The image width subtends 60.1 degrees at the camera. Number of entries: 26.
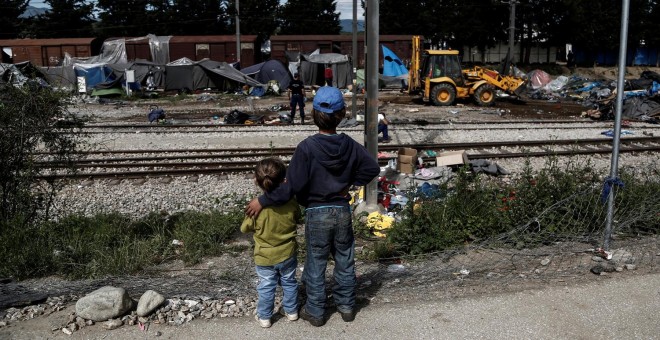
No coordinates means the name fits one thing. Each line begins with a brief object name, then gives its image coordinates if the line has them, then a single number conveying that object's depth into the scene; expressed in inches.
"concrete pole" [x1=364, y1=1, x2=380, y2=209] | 290.5
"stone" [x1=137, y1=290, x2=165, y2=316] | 175.0
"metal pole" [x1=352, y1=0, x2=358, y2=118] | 670.2
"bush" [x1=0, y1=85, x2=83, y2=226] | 245.4
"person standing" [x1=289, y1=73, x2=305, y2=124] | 729.6
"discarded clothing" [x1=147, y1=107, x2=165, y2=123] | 765.9
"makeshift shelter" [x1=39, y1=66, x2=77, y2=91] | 1325.0
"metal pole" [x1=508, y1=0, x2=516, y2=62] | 1352.1
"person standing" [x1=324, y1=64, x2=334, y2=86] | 1030.1
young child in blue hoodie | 166.6
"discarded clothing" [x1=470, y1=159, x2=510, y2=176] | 433.1
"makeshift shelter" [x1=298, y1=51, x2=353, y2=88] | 1375.5
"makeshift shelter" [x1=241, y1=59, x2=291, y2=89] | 1288.1
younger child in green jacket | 168.9
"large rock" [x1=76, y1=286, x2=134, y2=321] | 172.1
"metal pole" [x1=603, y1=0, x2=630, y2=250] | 207.5
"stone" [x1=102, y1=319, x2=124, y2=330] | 169.8
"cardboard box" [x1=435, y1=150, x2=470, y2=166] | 433.7
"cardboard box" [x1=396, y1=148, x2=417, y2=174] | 418.9
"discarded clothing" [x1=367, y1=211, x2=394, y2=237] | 280.4
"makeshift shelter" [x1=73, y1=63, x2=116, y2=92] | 1307.8
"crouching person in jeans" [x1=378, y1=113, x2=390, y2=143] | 556.2
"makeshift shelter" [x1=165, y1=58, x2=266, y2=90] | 1278.3
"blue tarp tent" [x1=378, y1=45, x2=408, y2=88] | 1365.7
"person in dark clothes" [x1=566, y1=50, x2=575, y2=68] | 2357.3
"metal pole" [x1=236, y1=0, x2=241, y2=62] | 1525.6
